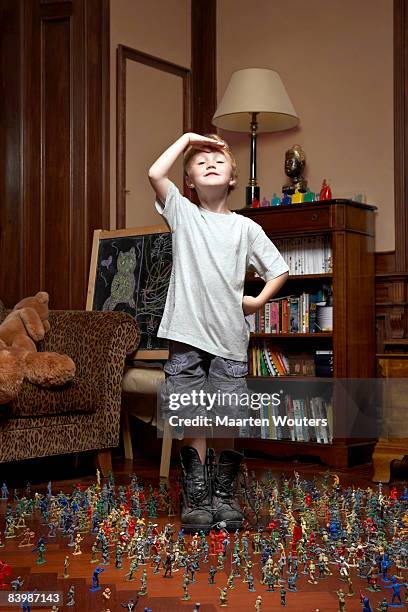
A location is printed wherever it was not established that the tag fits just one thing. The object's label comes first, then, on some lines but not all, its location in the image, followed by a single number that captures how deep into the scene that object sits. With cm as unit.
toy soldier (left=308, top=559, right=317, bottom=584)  199
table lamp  431
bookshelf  396
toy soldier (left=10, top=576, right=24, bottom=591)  186
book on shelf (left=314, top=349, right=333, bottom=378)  400
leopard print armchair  327
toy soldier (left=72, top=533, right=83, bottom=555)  228
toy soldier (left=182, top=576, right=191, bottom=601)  186
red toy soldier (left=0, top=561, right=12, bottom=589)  191
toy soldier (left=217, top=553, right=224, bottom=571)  211
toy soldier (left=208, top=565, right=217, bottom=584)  198
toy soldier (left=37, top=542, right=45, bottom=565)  218
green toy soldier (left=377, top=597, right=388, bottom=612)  172
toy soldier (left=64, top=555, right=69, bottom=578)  201
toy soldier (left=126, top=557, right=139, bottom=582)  201
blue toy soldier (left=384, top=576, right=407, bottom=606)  181
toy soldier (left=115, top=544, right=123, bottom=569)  212
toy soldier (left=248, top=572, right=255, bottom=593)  193
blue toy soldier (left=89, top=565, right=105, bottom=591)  191
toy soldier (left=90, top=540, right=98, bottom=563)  220
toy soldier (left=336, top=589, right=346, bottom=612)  175
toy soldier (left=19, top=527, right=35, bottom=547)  242
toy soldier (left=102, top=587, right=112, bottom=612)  180
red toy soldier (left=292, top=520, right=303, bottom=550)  227
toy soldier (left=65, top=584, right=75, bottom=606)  177
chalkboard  395
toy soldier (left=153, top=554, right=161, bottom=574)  207
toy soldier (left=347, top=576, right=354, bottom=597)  188
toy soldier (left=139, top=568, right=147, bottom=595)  189
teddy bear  316
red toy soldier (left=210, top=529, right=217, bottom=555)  225
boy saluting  239
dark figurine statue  445
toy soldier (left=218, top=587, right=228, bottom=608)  181
